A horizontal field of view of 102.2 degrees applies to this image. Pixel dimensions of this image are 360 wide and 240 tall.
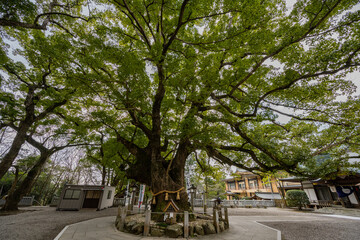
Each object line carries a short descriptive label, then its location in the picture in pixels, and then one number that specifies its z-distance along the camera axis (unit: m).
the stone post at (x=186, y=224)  5.03
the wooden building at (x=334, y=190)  12.43
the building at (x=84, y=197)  12.40
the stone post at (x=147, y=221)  5.16
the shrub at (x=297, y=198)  14.92
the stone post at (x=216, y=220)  5.70
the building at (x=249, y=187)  22.56
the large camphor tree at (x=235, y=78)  5.05
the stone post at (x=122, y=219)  5.76
